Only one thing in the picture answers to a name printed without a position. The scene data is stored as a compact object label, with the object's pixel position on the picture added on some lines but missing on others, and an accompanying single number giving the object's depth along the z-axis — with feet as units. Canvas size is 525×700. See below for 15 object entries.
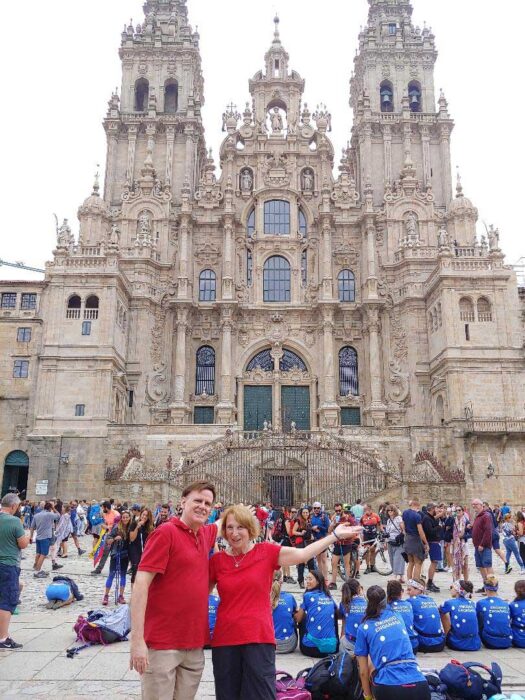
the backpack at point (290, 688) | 19.40
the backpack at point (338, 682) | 20.74
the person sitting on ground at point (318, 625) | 27.35
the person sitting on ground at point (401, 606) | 23.07
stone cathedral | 105.70
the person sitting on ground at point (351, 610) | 24.89
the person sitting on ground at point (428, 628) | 27.86
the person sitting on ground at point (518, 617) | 28.89
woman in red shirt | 14.38
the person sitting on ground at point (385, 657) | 17.75
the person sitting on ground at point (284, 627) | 27.71
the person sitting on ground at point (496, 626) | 28.73
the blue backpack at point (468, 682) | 20.10
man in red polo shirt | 14.28
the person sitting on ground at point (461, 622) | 28.25
